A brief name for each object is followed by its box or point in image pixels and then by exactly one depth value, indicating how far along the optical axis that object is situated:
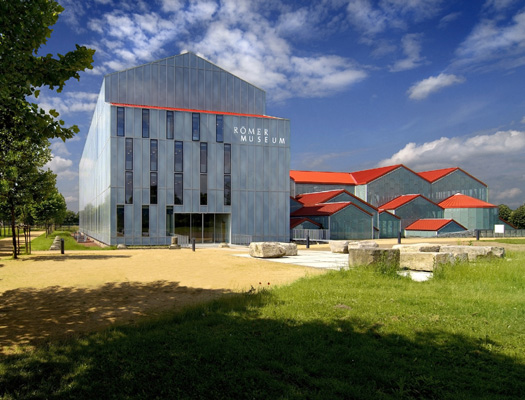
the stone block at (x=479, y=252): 16.75
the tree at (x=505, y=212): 80.07
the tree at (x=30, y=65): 7.31
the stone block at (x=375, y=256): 13.38
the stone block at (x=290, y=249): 23.59
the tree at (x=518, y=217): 74.06
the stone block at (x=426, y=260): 14.33
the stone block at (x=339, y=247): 26.12
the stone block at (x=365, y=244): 22.59
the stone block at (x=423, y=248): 19.16
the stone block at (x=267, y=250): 22.11
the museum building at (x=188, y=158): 36.59
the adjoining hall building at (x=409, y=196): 55.38
